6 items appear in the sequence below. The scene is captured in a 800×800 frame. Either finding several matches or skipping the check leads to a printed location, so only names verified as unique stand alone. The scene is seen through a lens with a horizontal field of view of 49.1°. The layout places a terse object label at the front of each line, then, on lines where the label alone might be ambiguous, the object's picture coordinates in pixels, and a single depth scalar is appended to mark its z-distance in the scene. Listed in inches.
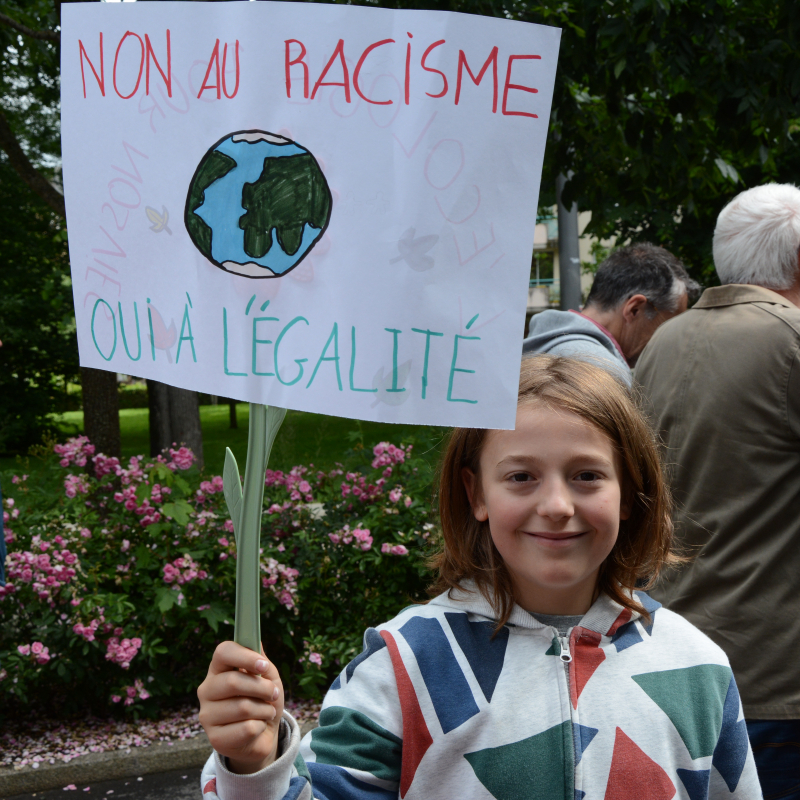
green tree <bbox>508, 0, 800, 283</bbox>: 181.0
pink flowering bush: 151.4
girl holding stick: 51.6
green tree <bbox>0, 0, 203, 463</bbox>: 259.3
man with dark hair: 133.6
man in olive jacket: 84.9
